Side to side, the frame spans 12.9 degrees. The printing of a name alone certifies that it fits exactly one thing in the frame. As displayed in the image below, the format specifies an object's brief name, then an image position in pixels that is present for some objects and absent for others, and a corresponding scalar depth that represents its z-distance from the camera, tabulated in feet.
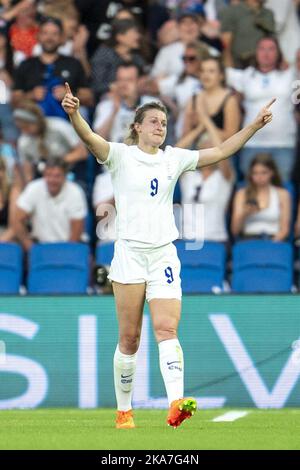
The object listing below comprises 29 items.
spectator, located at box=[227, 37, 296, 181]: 51.34
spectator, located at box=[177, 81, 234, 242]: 49.88
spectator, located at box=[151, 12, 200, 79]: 54.39
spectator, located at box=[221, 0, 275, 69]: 54.34
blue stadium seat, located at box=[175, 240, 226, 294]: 47.78
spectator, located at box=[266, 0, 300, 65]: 54.60
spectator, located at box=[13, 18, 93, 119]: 53.88
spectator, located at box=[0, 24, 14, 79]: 55.52
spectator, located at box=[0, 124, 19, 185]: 51.79
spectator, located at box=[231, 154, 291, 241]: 49.24
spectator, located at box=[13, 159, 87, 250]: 50.37
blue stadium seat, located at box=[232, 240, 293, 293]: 47.78
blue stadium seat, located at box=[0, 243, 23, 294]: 48.85
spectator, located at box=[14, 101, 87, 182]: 52.65
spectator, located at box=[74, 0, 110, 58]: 56.54
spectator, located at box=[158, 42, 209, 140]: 52.65
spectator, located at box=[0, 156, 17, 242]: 51.11
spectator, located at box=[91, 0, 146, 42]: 56.18
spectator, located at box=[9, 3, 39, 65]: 56.24
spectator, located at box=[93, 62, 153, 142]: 52.49
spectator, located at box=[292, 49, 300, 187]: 51.08
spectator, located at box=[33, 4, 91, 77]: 55.57
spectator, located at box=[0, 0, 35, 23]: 56.54
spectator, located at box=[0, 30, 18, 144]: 53.91
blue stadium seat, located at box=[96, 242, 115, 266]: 48.01
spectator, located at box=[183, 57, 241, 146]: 51.65
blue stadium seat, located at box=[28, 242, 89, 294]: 48.44
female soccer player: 30.12
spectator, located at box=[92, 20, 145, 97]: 54.49
